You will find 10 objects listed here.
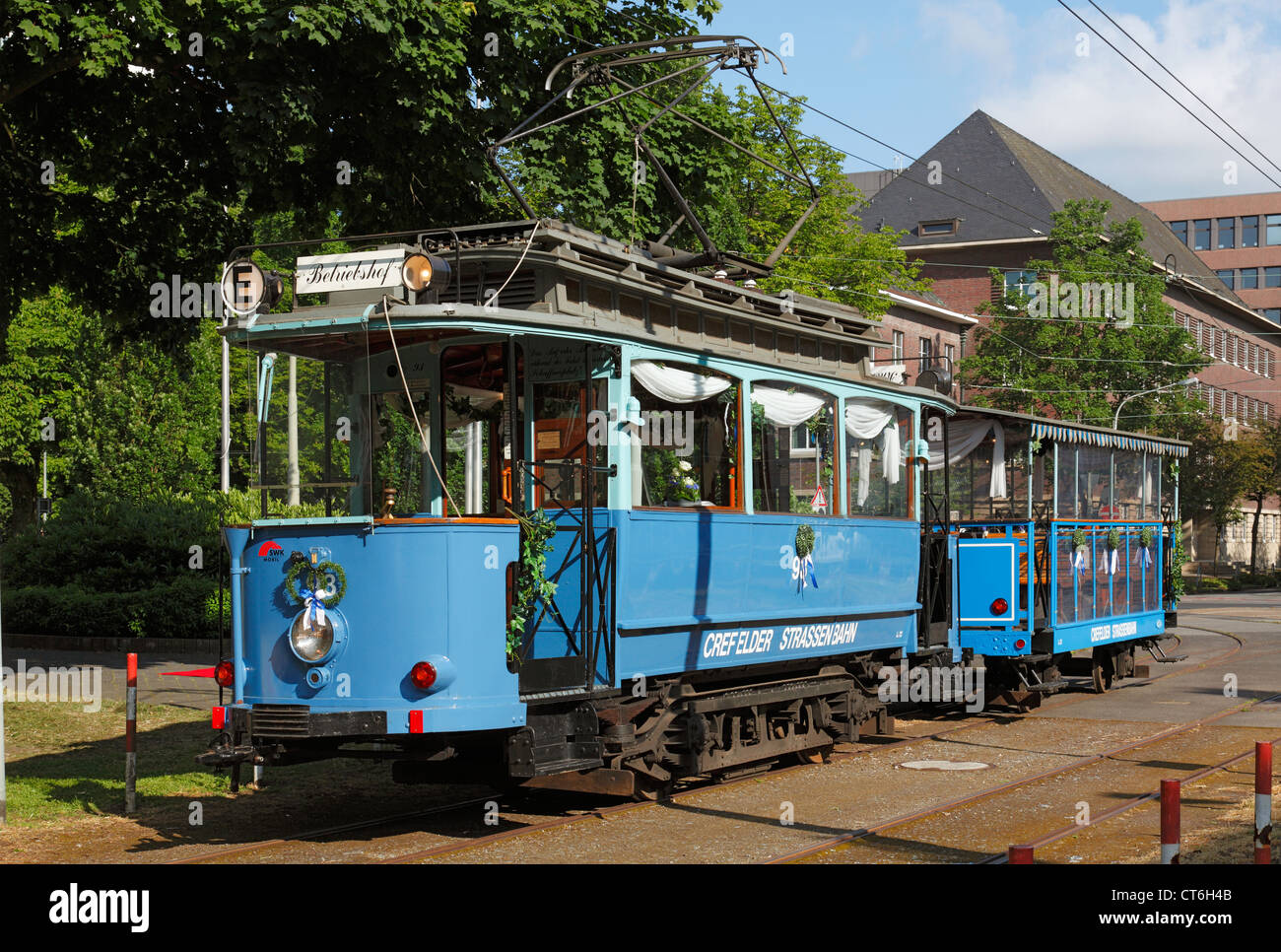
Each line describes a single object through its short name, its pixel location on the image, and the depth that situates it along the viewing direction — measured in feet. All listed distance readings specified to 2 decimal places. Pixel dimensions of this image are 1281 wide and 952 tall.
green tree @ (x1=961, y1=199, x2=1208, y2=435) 168.56
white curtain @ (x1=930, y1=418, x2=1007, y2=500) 58.23
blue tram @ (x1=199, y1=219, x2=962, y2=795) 29.35
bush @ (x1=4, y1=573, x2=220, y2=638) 77.97
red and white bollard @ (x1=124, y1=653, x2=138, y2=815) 35.86
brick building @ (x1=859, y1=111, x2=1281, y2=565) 209.05
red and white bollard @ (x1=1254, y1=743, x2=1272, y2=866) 24.05
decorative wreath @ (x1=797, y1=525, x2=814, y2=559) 39.19
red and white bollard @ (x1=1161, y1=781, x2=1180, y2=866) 22.25
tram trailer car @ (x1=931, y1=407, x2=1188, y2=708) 54.65
